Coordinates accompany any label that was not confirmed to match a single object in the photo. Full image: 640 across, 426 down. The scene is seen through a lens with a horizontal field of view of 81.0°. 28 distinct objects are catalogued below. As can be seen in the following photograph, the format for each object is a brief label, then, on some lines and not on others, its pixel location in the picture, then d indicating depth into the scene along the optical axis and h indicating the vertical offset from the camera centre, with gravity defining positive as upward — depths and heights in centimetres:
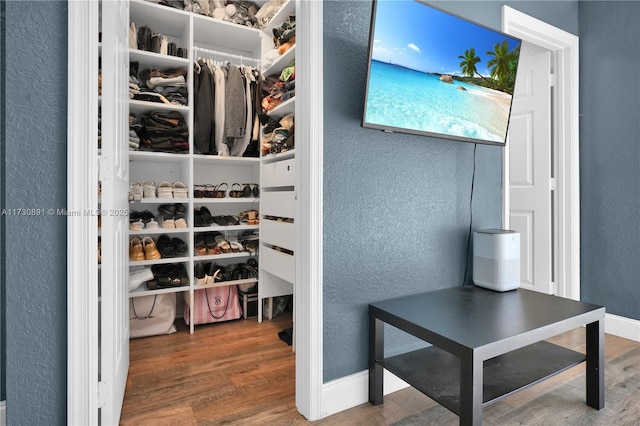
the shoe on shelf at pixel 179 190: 270 +17
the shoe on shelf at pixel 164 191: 266 +16
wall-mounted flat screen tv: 159 +66
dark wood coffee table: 132 -49
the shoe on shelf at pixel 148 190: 264 +16
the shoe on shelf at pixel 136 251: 251 -26
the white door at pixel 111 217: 132 -2
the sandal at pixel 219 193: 290 +16
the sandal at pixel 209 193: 285 +15
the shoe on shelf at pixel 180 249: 271 -26
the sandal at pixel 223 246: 286 -25
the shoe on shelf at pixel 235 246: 290 -26
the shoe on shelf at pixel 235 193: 298 +16
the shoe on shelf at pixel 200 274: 275 -45
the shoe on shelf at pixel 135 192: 251 +14
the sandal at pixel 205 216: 285 -2
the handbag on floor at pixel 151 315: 257 -72
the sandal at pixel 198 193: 282 +15
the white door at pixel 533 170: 280 +35
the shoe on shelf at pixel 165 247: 266 -25
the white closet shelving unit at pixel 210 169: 252 +35
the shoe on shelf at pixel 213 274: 278 -46
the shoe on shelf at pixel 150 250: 256 -26
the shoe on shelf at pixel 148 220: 259 -5
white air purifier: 193 -23
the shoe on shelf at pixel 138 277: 245 -42
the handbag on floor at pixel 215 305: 279 -70
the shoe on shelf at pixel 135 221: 249 -6
